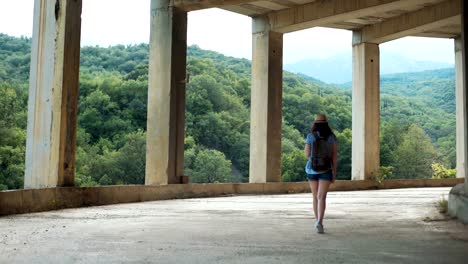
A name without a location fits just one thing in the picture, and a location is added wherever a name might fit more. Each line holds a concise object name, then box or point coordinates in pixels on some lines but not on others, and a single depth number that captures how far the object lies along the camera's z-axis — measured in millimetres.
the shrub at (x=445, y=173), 32056
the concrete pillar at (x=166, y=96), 17109
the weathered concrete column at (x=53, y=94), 12625
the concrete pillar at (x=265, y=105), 21031
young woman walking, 8086
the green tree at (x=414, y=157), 61000
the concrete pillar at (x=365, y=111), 24406
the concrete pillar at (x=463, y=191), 9375
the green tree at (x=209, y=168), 50000
